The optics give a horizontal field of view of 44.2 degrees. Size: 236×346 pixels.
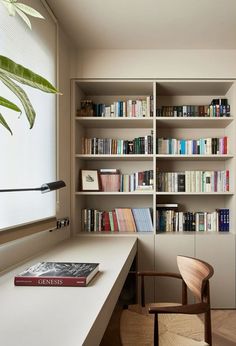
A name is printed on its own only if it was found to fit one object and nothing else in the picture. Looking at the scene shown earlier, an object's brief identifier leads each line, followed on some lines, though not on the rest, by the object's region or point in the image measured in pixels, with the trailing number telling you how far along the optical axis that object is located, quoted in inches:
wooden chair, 49.6
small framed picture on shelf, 112.7
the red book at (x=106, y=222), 114.3
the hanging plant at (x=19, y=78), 23.7
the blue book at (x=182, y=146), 114.5
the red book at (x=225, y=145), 113.3
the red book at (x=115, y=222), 114.0
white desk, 34.2
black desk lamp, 59.0
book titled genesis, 51.6
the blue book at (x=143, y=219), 111.7
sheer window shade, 62.6
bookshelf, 105.6
